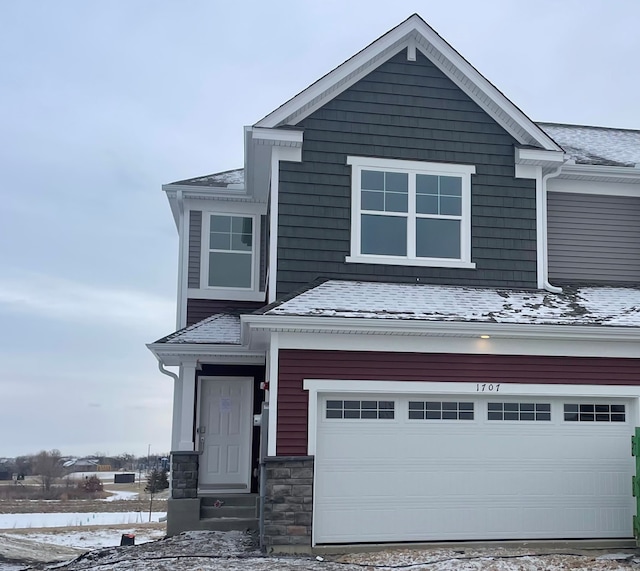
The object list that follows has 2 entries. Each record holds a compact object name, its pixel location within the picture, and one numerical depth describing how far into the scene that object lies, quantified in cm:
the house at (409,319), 966
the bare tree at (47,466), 4907
